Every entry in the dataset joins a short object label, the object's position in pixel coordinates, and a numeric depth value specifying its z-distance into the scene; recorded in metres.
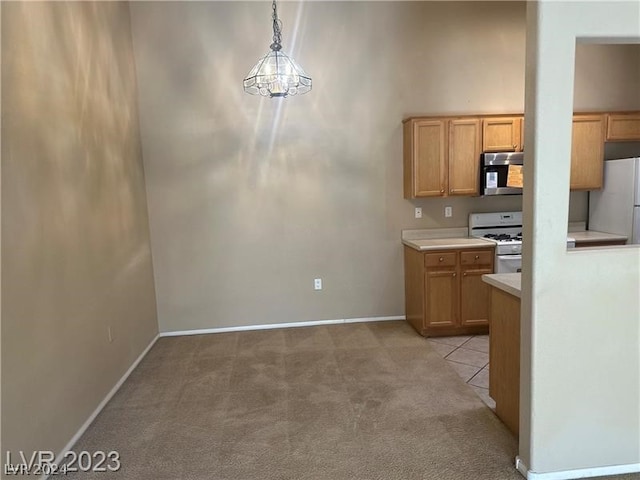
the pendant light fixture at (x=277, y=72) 3.01
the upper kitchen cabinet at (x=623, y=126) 4.26
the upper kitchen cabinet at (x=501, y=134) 4.20
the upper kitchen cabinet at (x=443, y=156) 4.16
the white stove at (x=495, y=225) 4.53
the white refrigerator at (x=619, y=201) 4.01
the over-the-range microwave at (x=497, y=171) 4.18
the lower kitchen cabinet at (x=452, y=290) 4.05
